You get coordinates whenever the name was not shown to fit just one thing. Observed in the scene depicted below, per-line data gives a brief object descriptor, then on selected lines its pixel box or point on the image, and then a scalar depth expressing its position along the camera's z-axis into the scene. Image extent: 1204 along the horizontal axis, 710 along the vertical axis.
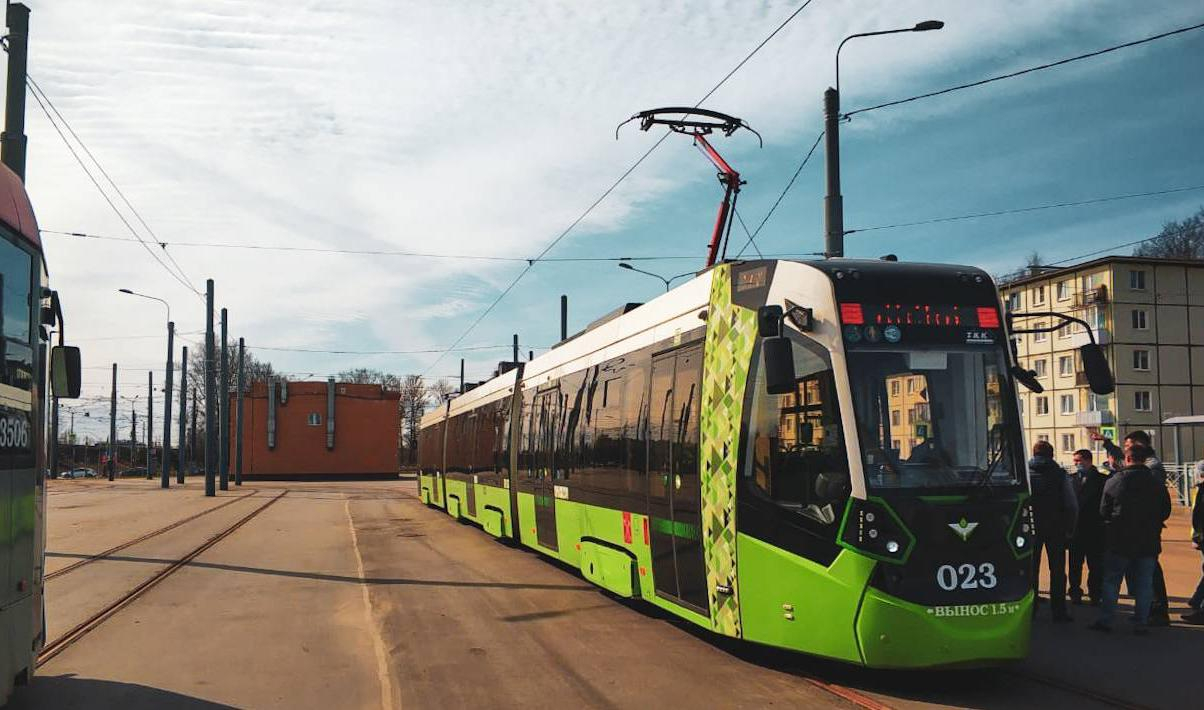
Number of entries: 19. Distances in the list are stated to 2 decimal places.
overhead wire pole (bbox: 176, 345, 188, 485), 55.79
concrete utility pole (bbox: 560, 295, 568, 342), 40.75
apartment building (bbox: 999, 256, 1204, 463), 54.88
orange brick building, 73.88
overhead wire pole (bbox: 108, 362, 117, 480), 70.75
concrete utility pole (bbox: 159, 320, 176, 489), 49.67
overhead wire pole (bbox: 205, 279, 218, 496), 40.31
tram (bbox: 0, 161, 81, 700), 5.66
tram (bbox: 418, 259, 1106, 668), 6.76
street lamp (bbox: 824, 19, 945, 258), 13.23
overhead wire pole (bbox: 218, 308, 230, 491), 45.81
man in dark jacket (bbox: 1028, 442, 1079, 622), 9.77
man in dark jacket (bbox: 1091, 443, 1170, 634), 9.07
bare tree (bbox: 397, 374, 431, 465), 106.62
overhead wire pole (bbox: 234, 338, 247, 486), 54.53
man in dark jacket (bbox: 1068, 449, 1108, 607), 10.34
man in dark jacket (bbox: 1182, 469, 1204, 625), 9.48
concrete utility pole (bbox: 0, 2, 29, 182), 13.43
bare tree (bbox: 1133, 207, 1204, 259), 61.22
